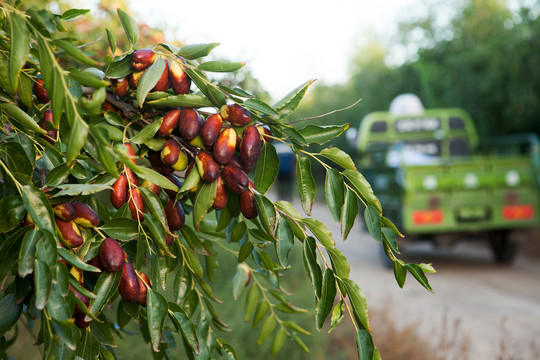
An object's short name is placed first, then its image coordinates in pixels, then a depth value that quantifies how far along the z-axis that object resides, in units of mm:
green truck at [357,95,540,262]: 6262
